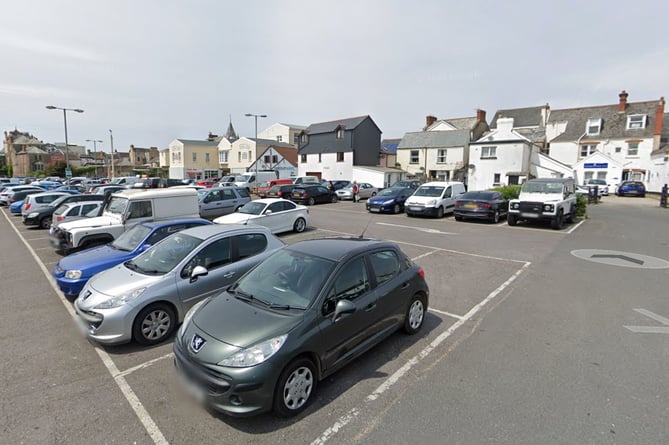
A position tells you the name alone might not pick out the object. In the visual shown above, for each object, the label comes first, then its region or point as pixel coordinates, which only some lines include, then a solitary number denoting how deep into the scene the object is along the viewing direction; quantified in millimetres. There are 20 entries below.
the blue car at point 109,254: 6039
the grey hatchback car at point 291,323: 3115
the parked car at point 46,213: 15039
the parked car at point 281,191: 25781
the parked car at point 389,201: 19859
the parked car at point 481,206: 16125
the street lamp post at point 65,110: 27362
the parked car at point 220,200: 16094
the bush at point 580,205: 17516
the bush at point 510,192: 19609
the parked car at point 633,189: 31378
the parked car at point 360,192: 28609
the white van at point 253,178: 33812
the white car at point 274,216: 12820
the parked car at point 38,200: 15961
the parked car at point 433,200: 17891
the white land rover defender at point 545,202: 14312
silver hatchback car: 4617
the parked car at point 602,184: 33581
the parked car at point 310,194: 24422
